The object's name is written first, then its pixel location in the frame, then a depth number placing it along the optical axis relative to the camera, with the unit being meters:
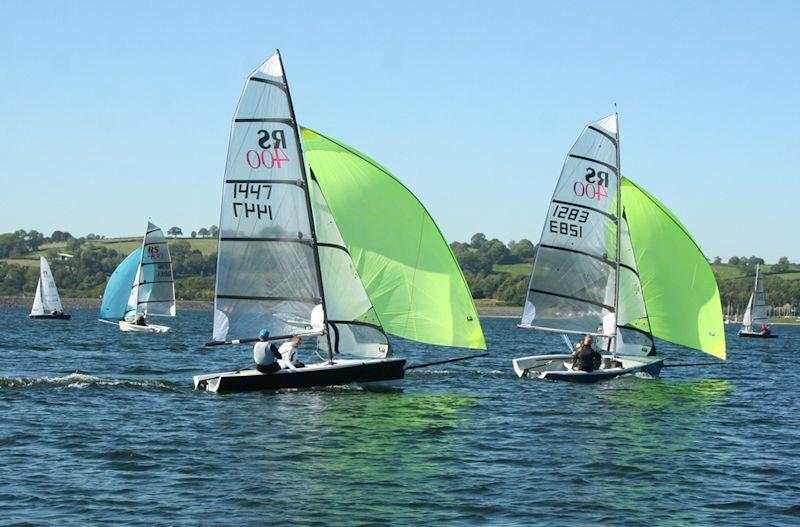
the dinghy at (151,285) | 78.53
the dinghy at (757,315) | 108.81
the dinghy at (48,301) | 114.31
